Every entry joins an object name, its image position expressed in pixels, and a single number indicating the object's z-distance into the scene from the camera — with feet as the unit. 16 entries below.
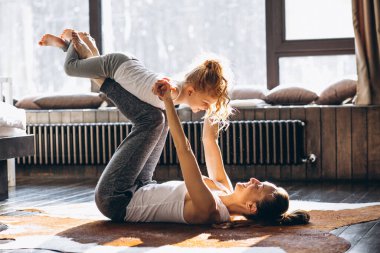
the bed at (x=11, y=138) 12.60
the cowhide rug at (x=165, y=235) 8.05
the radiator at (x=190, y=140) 15.44
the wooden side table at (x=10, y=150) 12.61
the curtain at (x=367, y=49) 14.97
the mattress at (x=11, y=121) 12.59
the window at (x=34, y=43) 18.51
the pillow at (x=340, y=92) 15.29
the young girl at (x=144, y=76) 9.44
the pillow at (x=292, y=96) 15.49
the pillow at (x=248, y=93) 16.11
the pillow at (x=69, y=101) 17.01
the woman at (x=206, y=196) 8.79
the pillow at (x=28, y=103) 17.46
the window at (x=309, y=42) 16.55
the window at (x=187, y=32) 17.24
